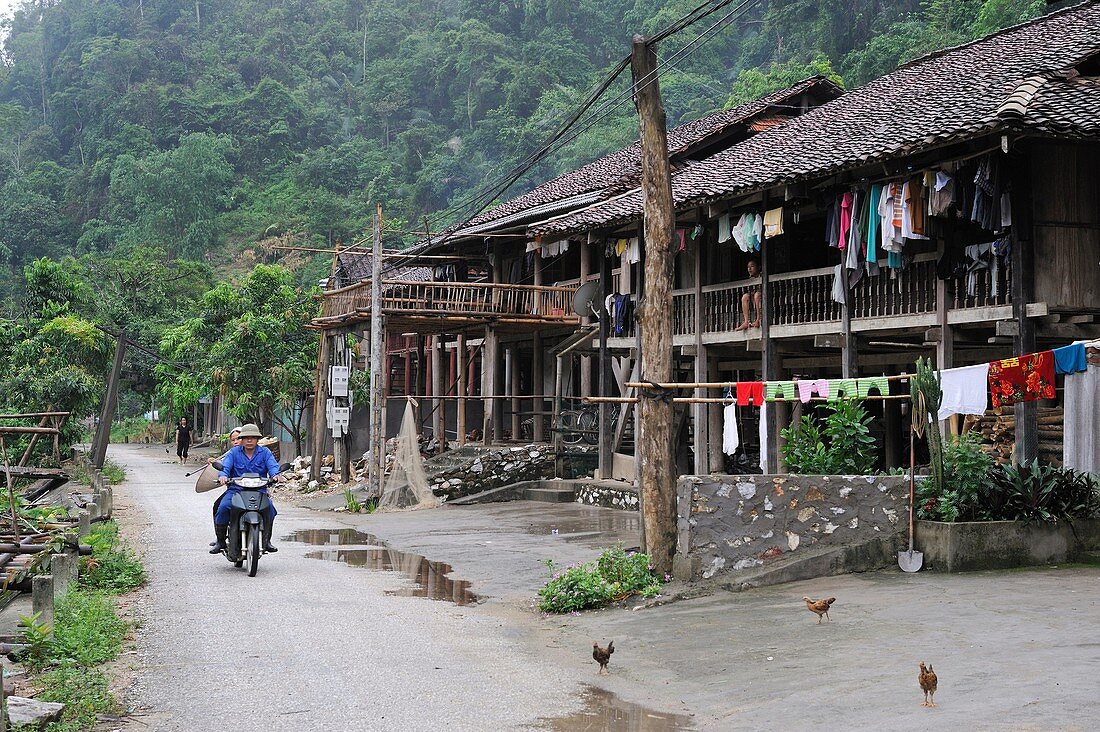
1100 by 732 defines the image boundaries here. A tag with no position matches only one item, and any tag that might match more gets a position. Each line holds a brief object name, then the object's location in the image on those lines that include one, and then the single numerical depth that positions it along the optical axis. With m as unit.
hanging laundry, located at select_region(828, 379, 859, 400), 12.20
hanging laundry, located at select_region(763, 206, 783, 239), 17.66
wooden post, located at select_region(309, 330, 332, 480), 30.06
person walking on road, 40.81
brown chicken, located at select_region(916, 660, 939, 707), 6.41
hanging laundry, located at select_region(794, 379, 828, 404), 12.69
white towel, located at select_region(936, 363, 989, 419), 11.68
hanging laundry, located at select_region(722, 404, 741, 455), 15.80
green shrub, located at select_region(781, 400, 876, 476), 11.98
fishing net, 23.72
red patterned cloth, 10.96
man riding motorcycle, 13.31
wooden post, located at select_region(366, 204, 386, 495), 24.44
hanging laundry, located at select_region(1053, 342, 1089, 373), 10.48
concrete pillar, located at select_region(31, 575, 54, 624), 8.87
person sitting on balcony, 19.06
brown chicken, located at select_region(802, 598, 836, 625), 8.80
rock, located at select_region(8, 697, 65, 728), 6.31
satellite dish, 24.41
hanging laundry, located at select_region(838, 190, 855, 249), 16.36
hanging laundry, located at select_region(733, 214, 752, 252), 18.45
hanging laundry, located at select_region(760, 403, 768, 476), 16.83
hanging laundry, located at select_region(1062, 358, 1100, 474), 12.42
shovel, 10.82
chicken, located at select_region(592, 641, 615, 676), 8.02
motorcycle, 12.99
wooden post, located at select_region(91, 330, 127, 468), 29.29
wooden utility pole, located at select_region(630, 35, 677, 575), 11.54
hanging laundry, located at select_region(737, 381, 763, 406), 13.08
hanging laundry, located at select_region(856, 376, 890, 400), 12.02
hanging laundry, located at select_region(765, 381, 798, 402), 12.83
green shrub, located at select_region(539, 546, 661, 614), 10.77
